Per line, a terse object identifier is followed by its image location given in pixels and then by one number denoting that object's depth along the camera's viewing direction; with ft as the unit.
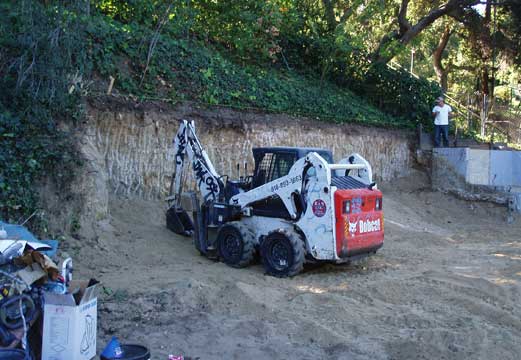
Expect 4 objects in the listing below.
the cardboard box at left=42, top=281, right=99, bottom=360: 18.20
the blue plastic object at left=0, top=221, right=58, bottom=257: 23.59
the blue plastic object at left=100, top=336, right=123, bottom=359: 17.98
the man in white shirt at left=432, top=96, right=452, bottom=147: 67.36
